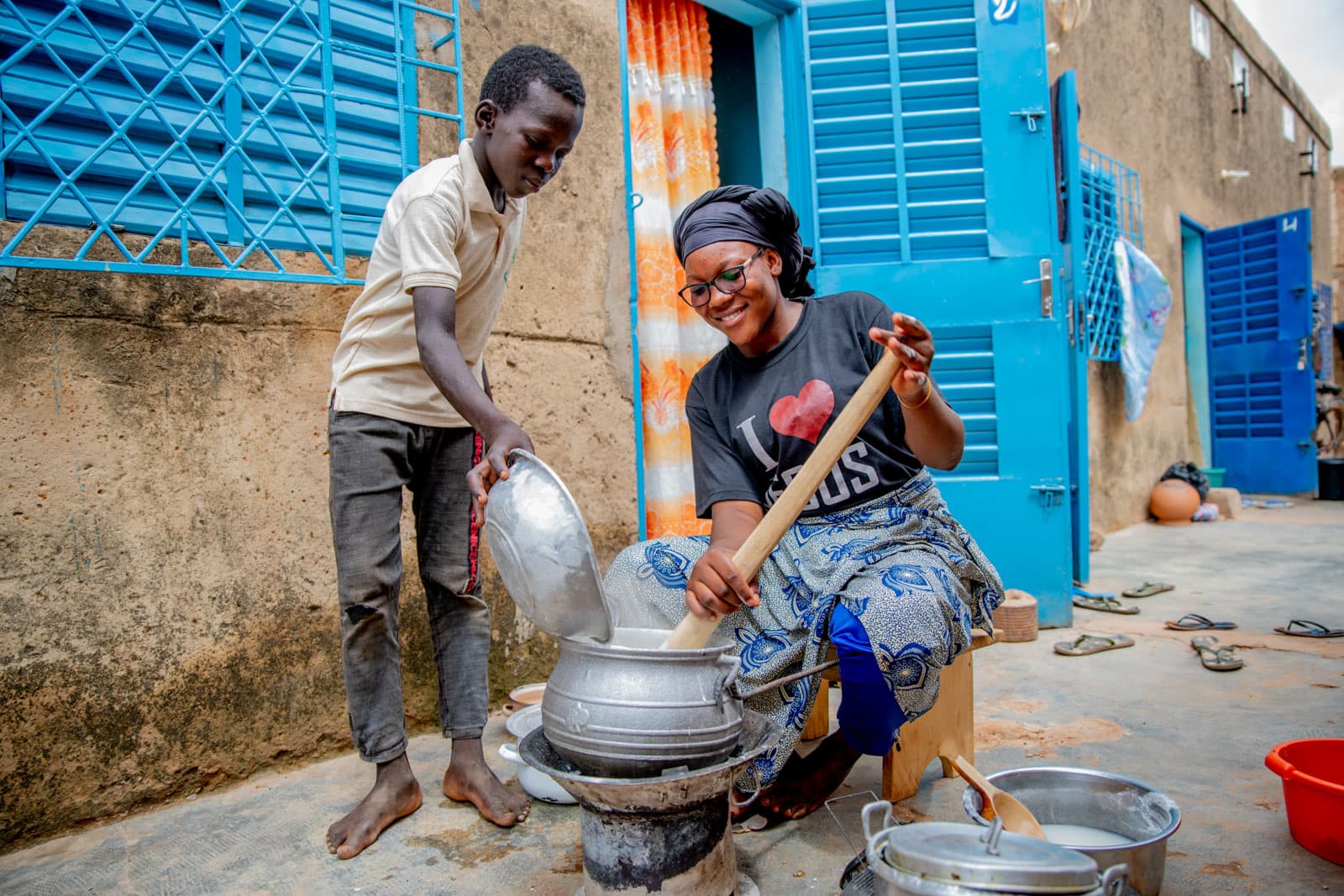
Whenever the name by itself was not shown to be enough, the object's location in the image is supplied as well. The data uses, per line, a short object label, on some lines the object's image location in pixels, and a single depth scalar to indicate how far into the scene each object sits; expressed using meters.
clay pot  7.77
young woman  1.94
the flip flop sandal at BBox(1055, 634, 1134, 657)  3.73
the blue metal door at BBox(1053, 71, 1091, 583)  4.74
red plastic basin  1.89
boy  2.12
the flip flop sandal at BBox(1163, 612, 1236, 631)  4.10
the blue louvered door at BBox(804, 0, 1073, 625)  4.07
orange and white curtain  3.97
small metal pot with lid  1.22
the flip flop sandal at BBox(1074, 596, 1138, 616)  4.49
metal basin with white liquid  1.82
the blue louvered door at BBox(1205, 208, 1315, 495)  9.20
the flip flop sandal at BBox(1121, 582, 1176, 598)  4.88
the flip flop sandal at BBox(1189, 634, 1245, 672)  3.42
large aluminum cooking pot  1.59
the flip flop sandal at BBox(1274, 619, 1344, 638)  3.82
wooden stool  2.30
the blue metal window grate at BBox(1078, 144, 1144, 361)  6.33
